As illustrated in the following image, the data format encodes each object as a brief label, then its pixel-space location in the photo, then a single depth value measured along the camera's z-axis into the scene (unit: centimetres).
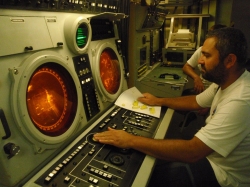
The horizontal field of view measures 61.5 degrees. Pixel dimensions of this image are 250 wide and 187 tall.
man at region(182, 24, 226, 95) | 277
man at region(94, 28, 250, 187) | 120
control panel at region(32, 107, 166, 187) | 104
